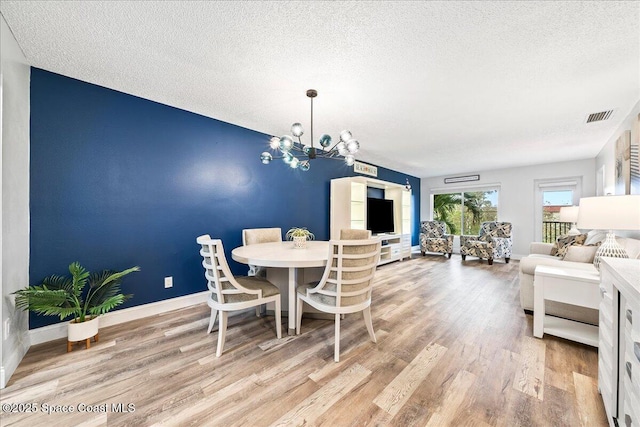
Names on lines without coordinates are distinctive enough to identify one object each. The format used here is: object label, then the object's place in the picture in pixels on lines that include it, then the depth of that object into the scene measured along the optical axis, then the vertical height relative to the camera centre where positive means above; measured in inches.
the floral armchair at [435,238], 242.4 -24.7
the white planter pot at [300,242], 102.3 -12.2
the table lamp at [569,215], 159.5 -0.2
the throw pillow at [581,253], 100.0 -16.2
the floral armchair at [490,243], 212.4 -25.6
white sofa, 86.0 -29.8
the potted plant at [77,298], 70.5 -27.6
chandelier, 85.6 +25.2
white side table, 74.9 -26.3
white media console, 179.9 +4.9
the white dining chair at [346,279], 71.8 -20.1
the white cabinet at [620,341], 35.1 -22.5
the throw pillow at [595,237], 111.7 -11.0
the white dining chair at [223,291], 73.5 -25.7
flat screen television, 201.8 -1.5
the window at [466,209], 258.5 +5.8
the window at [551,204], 215.6 +9.6
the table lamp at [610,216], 69.8 -0.3
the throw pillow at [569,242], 119.1 -14.0
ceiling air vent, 112.9 +47.7
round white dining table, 76.7 -14.7
